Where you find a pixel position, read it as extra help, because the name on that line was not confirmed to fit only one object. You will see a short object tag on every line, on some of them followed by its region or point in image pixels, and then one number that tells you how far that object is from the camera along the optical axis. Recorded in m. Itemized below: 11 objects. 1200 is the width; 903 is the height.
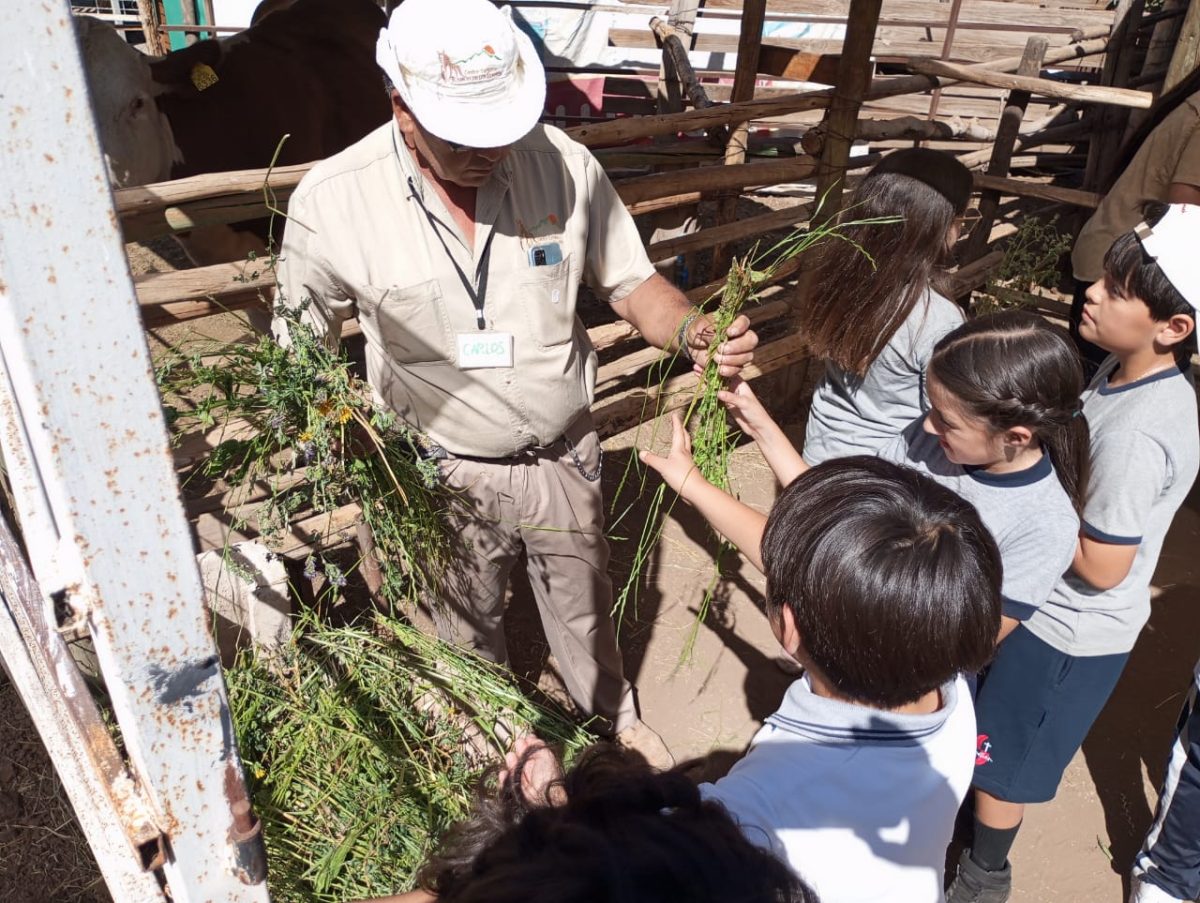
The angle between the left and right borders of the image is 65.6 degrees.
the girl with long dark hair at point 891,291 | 2.29
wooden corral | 2.68
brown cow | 4.36
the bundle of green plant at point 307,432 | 1.72
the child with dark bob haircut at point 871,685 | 1.05
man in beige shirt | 1.80
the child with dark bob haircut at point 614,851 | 0.80
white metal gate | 0.66
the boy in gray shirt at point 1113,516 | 1.81
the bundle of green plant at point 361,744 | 1.89
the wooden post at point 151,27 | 7.60
